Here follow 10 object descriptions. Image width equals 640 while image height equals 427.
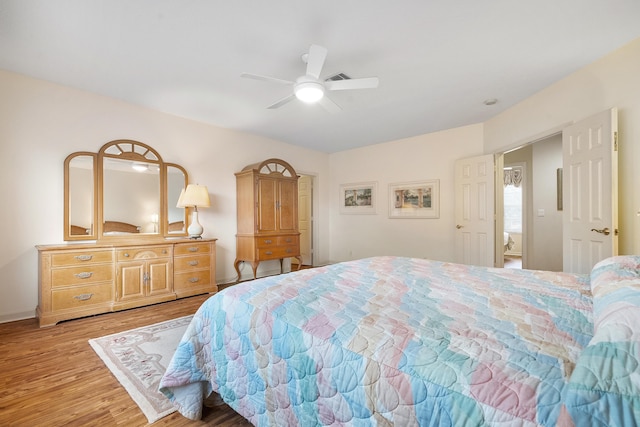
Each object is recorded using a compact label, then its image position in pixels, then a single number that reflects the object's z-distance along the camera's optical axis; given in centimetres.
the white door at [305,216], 618
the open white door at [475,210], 399
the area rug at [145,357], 160
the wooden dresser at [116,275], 268
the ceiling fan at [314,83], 219
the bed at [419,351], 63
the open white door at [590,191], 234
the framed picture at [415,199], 473
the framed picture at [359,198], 553
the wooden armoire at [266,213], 424
